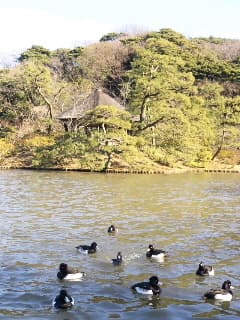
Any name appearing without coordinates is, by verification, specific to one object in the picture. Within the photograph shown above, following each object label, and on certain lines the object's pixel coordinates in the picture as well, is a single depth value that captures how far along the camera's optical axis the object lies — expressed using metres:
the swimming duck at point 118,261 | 13.18
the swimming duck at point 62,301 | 10.12
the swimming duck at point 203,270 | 12.28
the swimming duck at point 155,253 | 13.65
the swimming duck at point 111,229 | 16.88
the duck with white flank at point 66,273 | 11.86
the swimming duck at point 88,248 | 14.19
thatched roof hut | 43.03
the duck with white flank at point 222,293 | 10.77
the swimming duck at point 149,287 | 10.86
